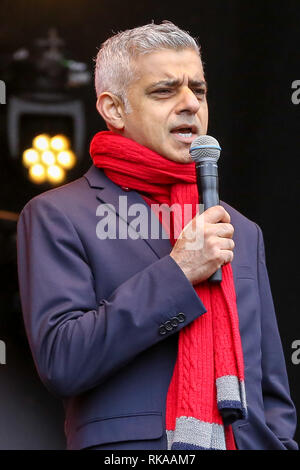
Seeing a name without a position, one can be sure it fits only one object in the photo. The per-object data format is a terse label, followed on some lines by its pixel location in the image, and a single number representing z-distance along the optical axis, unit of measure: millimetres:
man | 4607
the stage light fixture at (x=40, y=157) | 6520
